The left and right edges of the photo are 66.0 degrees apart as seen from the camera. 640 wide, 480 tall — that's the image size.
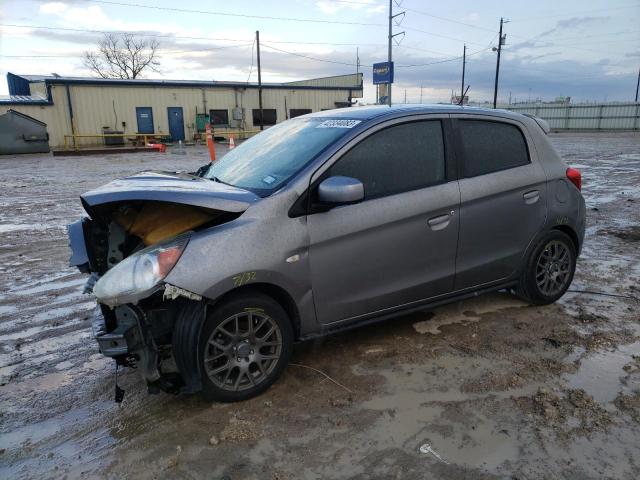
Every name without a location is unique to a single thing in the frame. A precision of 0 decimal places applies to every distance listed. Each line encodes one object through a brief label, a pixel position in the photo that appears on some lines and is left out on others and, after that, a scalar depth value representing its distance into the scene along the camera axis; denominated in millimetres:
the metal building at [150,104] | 31641
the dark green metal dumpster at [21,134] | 26094
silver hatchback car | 2955
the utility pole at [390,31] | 35556
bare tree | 65688
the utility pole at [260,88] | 37688
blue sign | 34019
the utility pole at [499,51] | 46856
